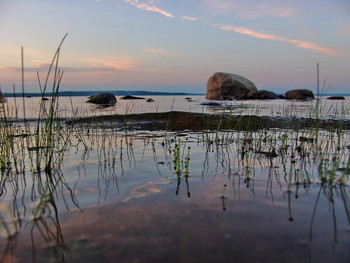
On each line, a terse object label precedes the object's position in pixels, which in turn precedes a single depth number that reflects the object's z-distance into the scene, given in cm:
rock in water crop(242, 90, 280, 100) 3102
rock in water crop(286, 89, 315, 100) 3148
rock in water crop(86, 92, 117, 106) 2233
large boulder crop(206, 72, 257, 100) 3347
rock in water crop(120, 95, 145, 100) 3230
